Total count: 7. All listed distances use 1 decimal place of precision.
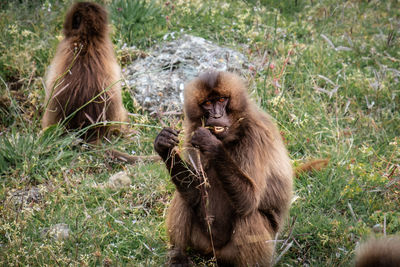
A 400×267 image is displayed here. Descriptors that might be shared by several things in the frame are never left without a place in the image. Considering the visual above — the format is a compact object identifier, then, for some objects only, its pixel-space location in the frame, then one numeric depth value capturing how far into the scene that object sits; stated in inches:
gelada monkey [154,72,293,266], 296.0
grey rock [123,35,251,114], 522.6
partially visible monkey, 204.4
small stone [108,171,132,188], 407.5
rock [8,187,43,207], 380.9
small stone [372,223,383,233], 341.4
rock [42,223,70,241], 323.1
